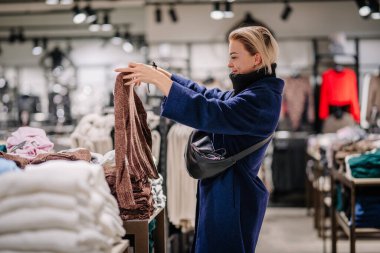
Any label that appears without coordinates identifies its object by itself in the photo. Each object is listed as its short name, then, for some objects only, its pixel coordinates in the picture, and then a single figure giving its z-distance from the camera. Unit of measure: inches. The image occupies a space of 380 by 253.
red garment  321.1
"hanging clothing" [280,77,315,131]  321.1
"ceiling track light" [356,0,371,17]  293.0
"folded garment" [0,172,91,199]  58.1
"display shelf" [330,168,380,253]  145.3
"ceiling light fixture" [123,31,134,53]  451.0
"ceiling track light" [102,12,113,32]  361.7
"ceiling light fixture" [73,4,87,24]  310.7
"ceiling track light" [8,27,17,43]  453.7
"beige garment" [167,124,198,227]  161.9
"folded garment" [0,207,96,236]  57.5
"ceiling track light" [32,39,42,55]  480.0
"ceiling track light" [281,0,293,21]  337.1
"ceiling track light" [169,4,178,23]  343.0
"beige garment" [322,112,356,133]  320.5
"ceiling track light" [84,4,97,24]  326.3
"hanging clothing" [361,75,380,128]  318.7
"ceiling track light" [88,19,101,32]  351.6
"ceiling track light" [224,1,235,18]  305.7
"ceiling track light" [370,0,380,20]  294.2
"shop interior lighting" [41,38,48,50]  478.8
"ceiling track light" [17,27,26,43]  449.7
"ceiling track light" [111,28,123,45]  438.0
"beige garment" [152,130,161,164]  159.8
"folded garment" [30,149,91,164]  90.7
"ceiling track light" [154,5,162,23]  345.7
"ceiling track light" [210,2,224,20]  299.6
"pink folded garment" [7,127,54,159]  107.7
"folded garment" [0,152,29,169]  89.4
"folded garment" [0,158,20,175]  69.7
